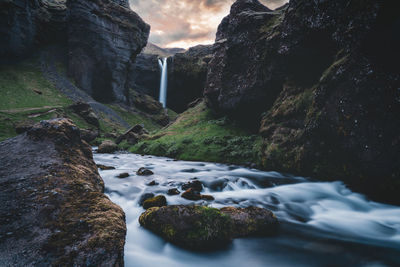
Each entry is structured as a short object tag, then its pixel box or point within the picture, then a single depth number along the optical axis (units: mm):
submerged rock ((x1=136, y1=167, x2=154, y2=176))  11964
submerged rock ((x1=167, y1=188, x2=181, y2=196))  8055
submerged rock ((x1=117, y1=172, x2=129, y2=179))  10953
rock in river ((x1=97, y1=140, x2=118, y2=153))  24703
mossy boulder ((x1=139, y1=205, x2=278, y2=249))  4379
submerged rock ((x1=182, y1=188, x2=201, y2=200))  7539
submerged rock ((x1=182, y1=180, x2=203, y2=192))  8719
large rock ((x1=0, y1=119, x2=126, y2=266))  2760
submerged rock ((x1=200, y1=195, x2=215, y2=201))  7622
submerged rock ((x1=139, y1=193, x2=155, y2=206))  7723
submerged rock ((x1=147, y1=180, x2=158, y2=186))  9734
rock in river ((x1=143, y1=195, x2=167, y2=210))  6785
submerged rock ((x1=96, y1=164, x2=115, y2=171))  13070
